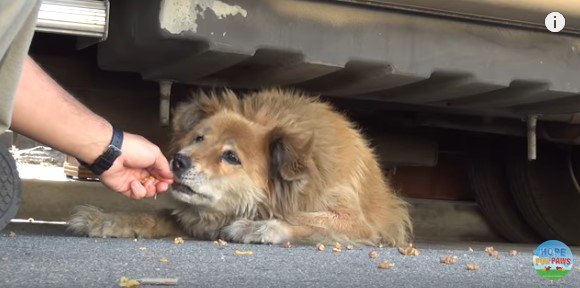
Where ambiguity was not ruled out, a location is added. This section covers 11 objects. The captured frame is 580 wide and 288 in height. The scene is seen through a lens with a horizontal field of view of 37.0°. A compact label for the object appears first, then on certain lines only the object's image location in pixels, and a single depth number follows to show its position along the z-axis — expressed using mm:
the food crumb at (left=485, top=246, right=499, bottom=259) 3151
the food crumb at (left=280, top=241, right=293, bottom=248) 3268
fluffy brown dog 3496
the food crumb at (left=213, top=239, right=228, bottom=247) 3148
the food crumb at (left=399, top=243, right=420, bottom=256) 2988
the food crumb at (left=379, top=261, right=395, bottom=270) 2535
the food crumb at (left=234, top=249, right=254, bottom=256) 2781
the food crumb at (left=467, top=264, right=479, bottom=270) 2609
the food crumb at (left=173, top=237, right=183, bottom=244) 3110
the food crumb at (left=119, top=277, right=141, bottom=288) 1888
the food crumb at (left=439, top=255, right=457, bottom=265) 2748
